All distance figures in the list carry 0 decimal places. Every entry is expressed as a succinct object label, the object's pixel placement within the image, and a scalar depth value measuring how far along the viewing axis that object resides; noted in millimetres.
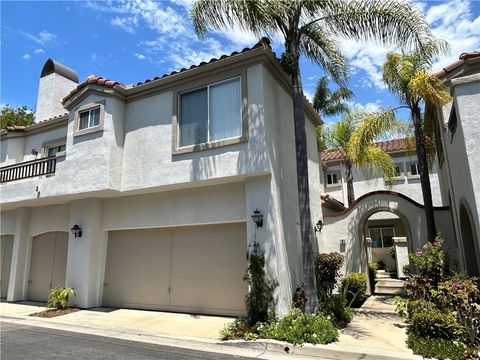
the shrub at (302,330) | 7512
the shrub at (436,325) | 6883
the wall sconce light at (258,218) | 9633
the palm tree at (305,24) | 9094
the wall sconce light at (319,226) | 13898
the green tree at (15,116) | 25408
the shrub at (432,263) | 8570
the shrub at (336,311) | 8984
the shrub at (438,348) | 6432
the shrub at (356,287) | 12109
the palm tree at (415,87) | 11520
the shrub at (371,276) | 15138
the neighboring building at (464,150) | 8383
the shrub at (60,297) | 12258
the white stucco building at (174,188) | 10055
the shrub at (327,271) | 10812
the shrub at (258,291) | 8914
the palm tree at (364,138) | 12688
